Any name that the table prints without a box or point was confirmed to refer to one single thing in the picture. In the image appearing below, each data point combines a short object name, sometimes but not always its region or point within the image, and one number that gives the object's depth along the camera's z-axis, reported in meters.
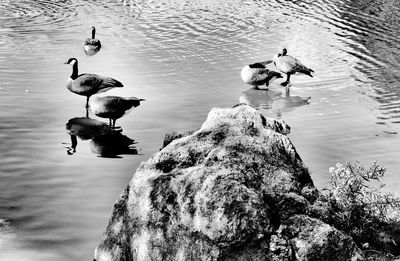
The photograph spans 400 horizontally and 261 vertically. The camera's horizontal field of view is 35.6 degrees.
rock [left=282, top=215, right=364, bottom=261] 6.72
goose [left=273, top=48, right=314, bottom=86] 20.32
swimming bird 22.96
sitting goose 19.69
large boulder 6.75
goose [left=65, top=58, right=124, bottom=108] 17.31
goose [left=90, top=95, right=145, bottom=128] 15.45
